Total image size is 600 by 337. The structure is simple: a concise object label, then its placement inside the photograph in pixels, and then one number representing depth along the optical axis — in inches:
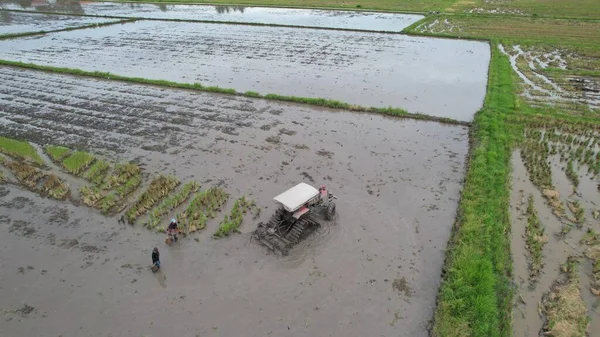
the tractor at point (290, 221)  420.5
